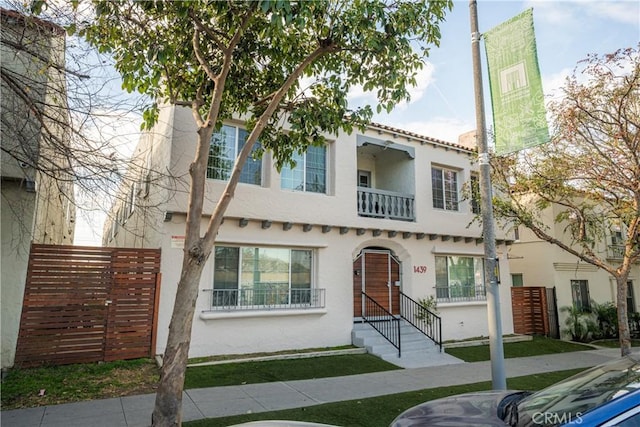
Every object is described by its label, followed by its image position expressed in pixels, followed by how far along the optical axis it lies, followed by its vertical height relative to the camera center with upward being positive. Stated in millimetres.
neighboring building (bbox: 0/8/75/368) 5793 +2030
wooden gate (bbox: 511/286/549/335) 15711 -1256
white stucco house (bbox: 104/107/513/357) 9852 +1206
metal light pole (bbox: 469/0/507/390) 5629 +789
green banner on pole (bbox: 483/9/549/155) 5859 +2960
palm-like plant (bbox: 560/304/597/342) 15594 -1860
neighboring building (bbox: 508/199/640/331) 16891 +417
